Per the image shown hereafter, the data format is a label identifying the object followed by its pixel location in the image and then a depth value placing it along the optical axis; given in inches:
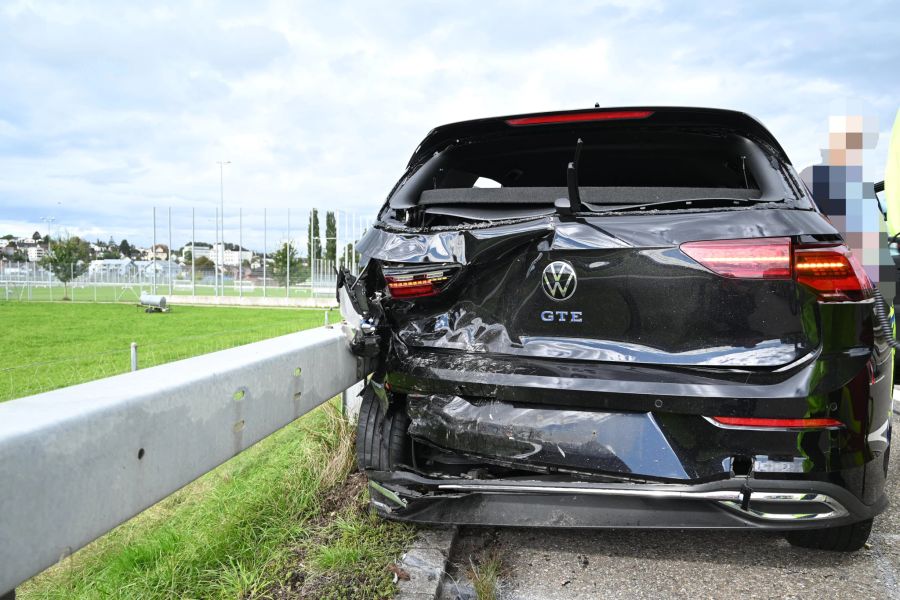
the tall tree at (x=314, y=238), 1526.8
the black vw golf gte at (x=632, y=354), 78.0
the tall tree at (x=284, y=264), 1585.9
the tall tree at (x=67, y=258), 1749.5
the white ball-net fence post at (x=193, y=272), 1620.3
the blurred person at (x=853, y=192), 148.2
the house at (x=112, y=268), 1779.0
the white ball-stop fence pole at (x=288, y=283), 1571.1
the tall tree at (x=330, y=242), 1754.7
